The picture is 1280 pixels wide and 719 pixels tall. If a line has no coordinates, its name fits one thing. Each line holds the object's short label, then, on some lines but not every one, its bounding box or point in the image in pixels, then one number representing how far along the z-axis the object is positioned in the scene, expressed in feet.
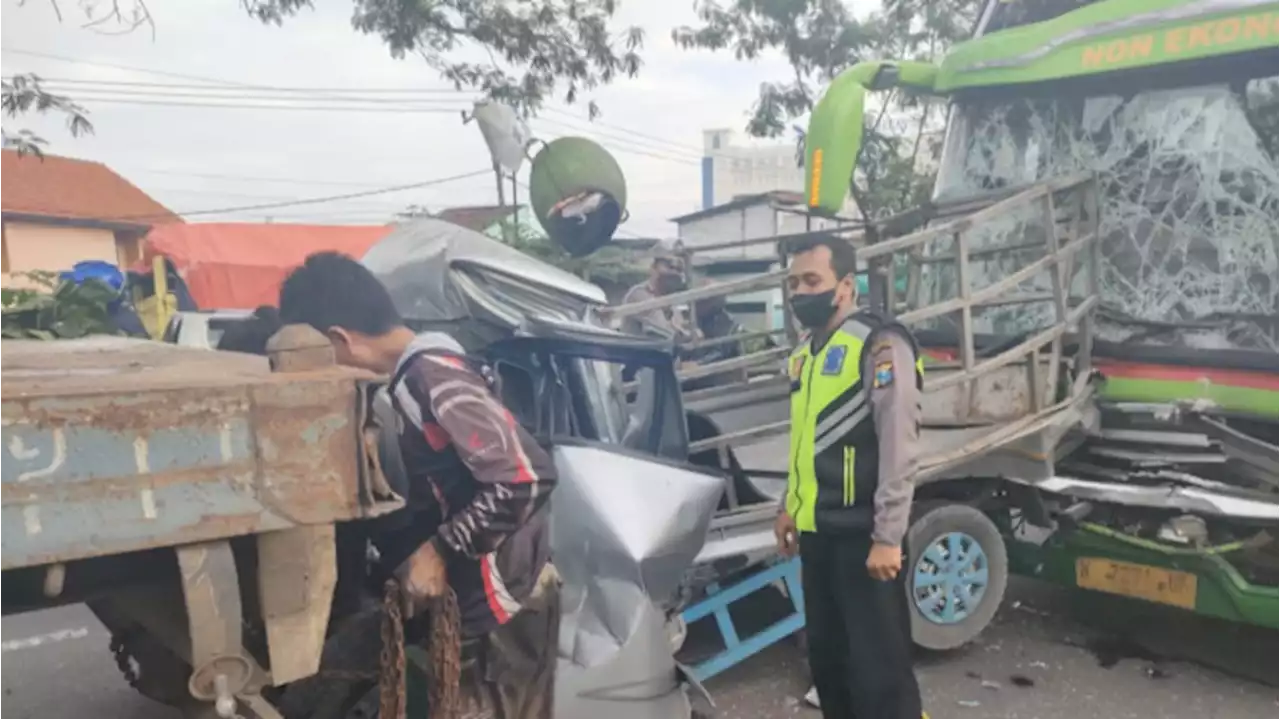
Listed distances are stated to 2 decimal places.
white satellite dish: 26.40
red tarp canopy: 47.37
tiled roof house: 92.89
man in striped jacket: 8.34
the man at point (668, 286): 23.66
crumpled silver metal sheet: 11.93
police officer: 10.92
